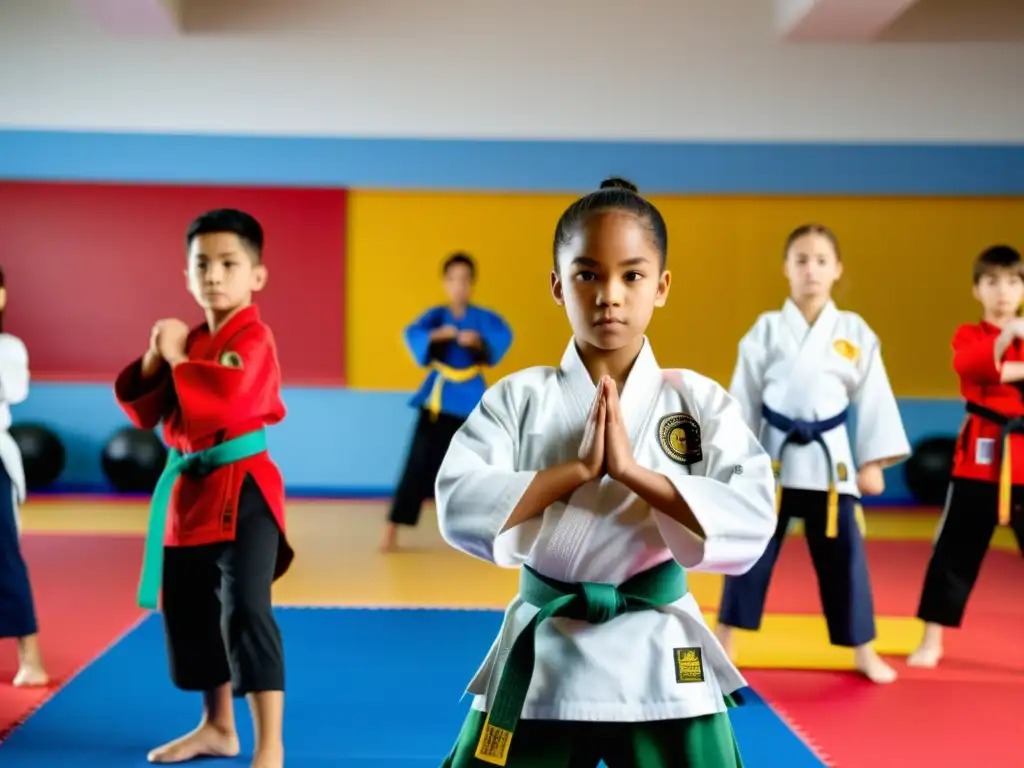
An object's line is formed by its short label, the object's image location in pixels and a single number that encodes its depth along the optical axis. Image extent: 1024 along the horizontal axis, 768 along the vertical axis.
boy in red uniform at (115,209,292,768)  2.53
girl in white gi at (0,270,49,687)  3.30
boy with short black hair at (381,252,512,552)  5.60
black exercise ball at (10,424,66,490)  7.22
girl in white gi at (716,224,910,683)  3.57
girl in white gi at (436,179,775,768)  1.55
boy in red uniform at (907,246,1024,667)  3.66
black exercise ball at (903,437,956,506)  7.43
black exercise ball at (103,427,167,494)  7.28
